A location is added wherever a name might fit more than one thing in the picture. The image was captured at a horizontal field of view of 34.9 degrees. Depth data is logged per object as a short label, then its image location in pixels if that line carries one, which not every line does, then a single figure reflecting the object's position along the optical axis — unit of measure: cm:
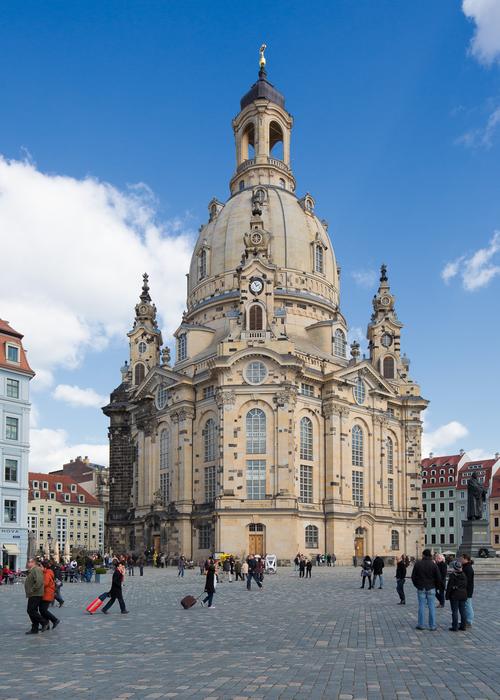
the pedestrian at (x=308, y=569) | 5205
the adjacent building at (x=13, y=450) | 5569
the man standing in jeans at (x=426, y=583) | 2020
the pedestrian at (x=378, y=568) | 3767
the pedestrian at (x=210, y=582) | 2780
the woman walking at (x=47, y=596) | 2092
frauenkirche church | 7169
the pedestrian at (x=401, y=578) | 2898
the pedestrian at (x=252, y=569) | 3906
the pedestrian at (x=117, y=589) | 2518
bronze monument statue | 4853
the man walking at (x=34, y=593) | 2055
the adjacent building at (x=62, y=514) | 10988
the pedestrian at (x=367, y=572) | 3853
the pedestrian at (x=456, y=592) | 2028
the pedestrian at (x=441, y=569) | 2465
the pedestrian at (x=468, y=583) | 2070
